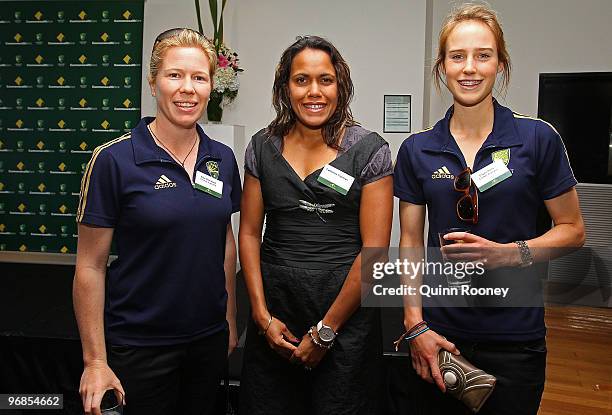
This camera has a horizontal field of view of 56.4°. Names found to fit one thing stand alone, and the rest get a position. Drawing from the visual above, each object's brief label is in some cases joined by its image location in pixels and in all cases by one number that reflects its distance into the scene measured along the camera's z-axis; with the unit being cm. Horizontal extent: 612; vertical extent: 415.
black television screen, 512
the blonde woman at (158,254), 150
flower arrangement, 470
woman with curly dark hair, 164
